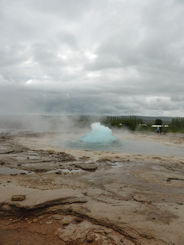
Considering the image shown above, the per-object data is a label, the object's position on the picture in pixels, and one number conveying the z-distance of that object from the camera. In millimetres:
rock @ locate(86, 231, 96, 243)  3043
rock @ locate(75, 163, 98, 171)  8109
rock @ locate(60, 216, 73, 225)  3536
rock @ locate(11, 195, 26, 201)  4438
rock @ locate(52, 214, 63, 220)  3729
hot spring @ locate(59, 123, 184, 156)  13906
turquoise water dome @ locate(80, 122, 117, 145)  18509
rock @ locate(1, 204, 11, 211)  4052
